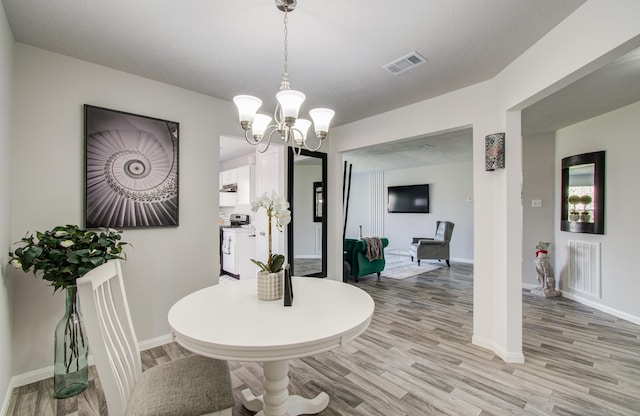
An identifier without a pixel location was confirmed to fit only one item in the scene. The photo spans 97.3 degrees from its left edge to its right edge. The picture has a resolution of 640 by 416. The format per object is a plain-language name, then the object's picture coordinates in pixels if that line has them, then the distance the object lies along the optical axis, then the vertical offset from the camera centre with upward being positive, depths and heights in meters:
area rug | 5.64 -1.33
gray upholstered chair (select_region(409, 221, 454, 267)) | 6.27 -0.88
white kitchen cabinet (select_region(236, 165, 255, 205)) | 5.31 +0.46
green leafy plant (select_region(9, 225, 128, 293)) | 1.79 -0.31
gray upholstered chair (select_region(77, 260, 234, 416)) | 1.05 -0.79
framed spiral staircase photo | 2.31 +0.33
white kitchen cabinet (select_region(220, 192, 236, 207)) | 5.85 +0.18
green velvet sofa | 4.90 -0.87
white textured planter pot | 1.61 -0.45
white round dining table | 1.07 -0.52
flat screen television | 7.60 +0.25
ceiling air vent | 2.23 +1.20
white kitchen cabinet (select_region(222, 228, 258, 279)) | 5.09 -0.82
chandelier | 1.59 +0.59
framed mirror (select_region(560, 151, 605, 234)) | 3.62 +0.20
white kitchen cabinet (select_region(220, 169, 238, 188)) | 5.80 +0.65
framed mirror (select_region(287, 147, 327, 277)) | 4.05 -0.10
